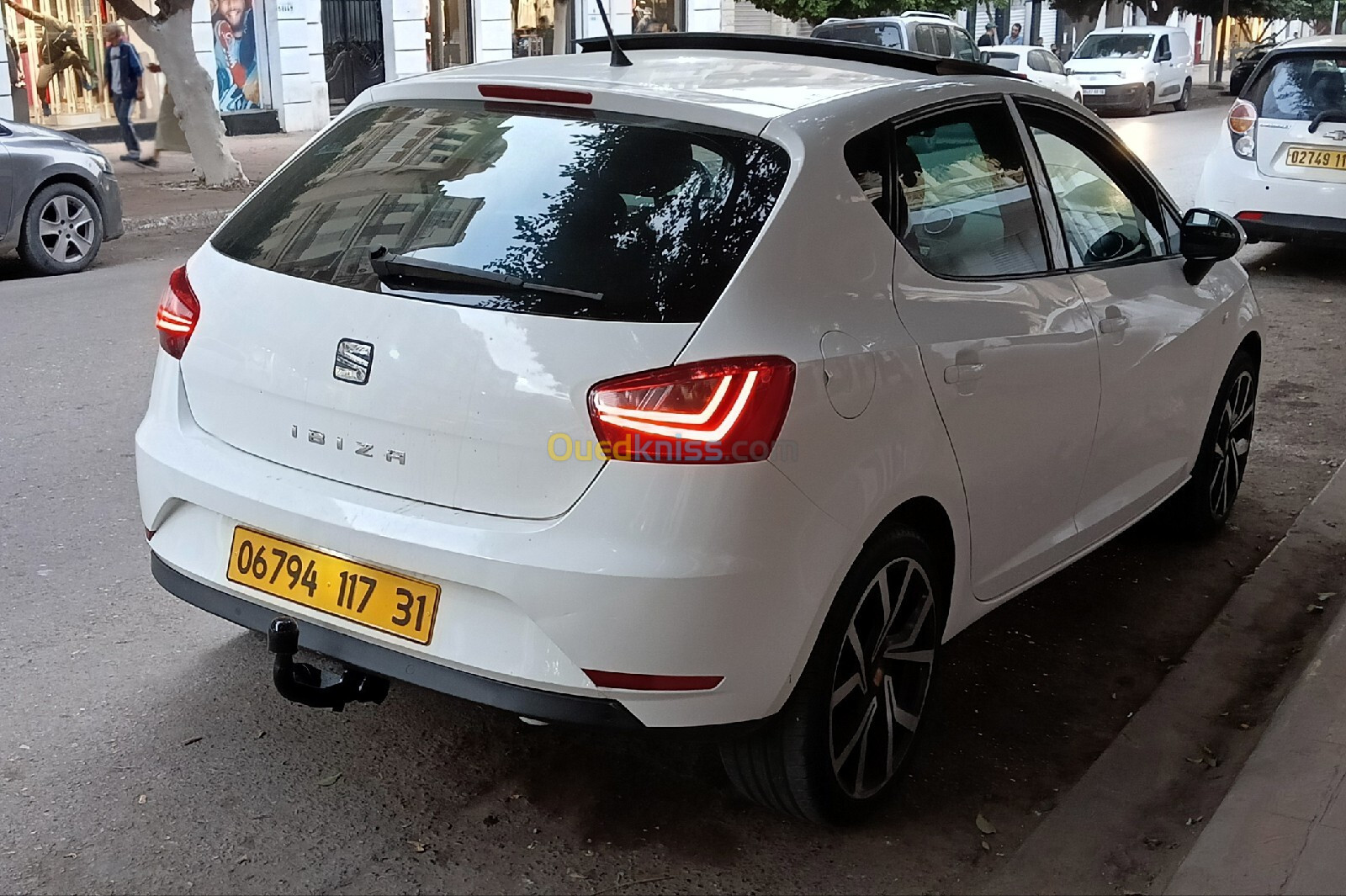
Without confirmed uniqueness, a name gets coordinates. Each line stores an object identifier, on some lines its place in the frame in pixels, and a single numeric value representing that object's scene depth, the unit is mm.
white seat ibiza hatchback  2816
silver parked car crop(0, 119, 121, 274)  10273
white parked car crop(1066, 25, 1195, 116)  29234
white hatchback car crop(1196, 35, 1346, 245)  10500
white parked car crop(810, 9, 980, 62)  23047
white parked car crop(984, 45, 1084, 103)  27000
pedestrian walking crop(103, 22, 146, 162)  18594
